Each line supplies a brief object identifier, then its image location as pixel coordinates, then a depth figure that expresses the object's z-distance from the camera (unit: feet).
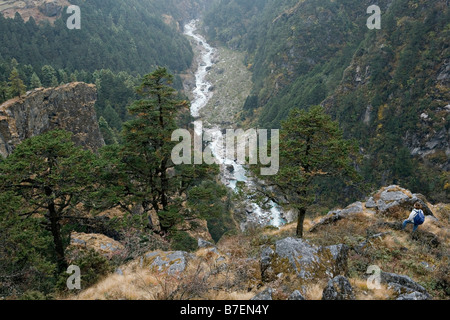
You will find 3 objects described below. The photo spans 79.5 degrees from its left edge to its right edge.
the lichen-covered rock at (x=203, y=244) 50.58
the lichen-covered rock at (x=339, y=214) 59.11
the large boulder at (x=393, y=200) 55.01
